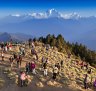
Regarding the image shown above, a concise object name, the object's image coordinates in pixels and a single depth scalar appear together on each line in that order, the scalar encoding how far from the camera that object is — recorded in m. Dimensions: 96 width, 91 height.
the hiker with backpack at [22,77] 18.25
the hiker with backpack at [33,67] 20.92
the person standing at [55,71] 20.54
